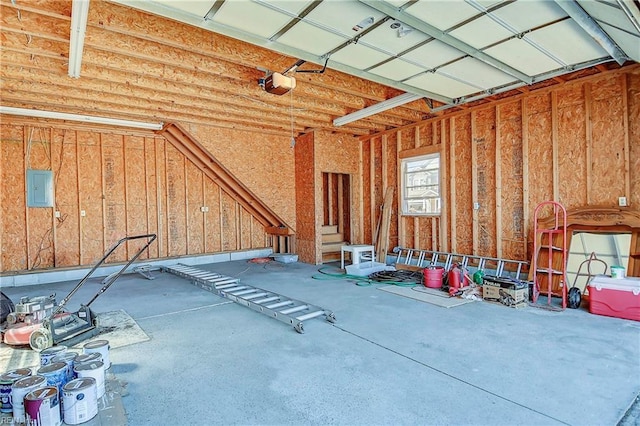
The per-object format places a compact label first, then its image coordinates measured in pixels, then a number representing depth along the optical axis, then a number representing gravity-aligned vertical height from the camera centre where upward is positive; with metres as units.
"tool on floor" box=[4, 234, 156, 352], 3.22 -1.12
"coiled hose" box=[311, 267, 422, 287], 5.83 -1.25
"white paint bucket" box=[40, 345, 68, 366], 2.44 -1.02
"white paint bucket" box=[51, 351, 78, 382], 2.31 -1.03
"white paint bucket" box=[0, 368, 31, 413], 2.08 -1.10
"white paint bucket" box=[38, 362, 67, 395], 2.15 -1.02
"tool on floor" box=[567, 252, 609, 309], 4.34 -0.97
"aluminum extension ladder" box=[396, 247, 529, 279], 5.68 -0.99
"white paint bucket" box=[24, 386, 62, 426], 1.90 -1.10
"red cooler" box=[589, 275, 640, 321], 3.85 -1.06
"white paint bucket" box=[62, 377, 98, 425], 2.00 -1.12
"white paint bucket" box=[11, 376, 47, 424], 1.98 -1.06
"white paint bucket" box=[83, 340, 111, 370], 2.56 -1.03
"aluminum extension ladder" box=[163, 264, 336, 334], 3.86 -1.18
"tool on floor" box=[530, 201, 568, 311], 4.64 -0.71
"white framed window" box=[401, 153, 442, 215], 6.93 +0.52
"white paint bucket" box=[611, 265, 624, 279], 4.01 -0.78
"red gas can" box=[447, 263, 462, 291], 5.09 -1.05
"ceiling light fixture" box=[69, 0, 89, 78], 2.93 +1.81
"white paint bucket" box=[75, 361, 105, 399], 2.22 -1.04
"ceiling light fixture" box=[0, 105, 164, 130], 5.88 +1.84
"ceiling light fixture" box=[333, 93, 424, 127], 5.42 +1.81
